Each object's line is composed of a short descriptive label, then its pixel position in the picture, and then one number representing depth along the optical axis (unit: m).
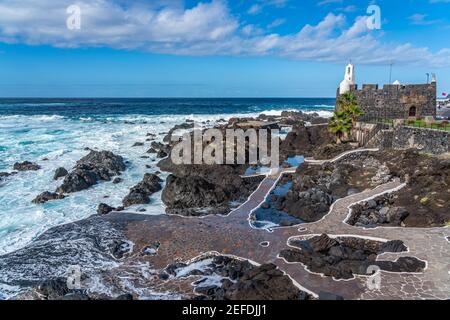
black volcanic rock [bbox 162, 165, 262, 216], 20.08
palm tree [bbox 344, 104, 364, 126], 31.48
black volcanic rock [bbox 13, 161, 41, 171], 29.33
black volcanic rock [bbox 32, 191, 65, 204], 21.86
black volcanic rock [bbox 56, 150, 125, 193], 24.17
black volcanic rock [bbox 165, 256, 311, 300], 10.84
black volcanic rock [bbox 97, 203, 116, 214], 20.03
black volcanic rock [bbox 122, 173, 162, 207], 21.55
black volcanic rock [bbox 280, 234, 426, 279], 12.02
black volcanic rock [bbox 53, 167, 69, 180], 26.88
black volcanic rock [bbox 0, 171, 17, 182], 27.03
